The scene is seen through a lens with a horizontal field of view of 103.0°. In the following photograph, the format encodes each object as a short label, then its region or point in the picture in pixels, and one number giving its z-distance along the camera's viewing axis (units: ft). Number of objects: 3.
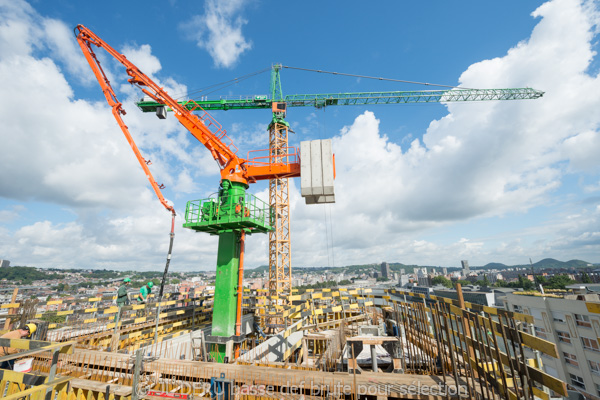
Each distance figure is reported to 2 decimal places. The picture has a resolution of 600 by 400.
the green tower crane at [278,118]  124.26
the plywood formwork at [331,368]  15.03
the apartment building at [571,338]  70.95
